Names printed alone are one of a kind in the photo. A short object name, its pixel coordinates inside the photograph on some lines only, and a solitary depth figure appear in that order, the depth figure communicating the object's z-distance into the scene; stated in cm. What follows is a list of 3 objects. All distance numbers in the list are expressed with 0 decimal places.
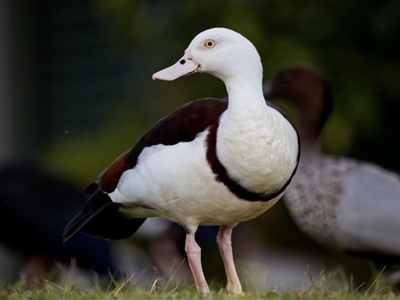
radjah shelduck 787
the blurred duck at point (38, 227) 1294
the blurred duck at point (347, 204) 1330
